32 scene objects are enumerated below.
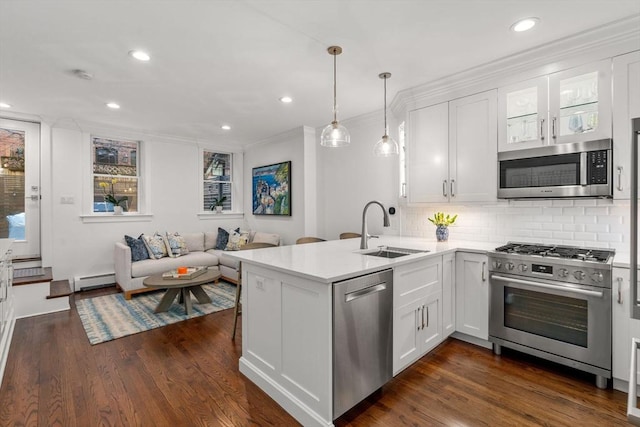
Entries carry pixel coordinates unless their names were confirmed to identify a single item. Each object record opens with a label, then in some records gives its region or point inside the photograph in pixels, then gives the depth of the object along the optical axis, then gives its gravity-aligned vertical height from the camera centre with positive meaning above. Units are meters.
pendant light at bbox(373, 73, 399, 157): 2.91 +0.60
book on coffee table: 3.93 -0.80
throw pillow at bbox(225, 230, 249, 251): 5.81 -0.54
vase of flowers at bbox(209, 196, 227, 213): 6.57 +0.16
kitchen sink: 2.76 -0.37
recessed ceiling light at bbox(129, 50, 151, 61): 2.70 +1.37
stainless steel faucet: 2.72 -0.19
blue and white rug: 3.35 -1.25
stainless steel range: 2.22 -0.73
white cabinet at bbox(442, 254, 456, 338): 2.83 -0.77
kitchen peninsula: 1.81 -0.67
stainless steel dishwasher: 1.82 -0.79
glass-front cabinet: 2.45 +0.87
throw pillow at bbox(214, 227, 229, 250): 6.01 -0.53
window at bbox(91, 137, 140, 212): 5.32 +0.66
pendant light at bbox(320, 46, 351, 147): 2.60 +0.64
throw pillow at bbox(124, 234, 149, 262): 4.83 -0.58
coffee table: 3.72 -0.87
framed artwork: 5.70 +0.42
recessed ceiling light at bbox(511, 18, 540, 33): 2.28 +1.38
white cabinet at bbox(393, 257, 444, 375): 2.26 -0.78
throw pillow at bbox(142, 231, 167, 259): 5.02 -0.56
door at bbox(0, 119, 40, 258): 4.58 +0.40
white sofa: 4.52 -0.79
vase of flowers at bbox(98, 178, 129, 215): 5.34 +0.27
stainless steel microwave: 2.42 +0.33
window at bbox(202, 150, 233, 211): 6.54 +0.67
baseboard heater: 4.91 -1.12
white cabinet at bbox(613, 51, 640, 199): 2.31 +0.74
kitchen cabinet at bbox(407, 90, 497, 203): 3.07 +0.64
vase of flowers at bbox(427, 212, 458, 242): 3.42 -0.14
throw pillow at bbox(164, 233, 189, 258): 5.24 -0.56
